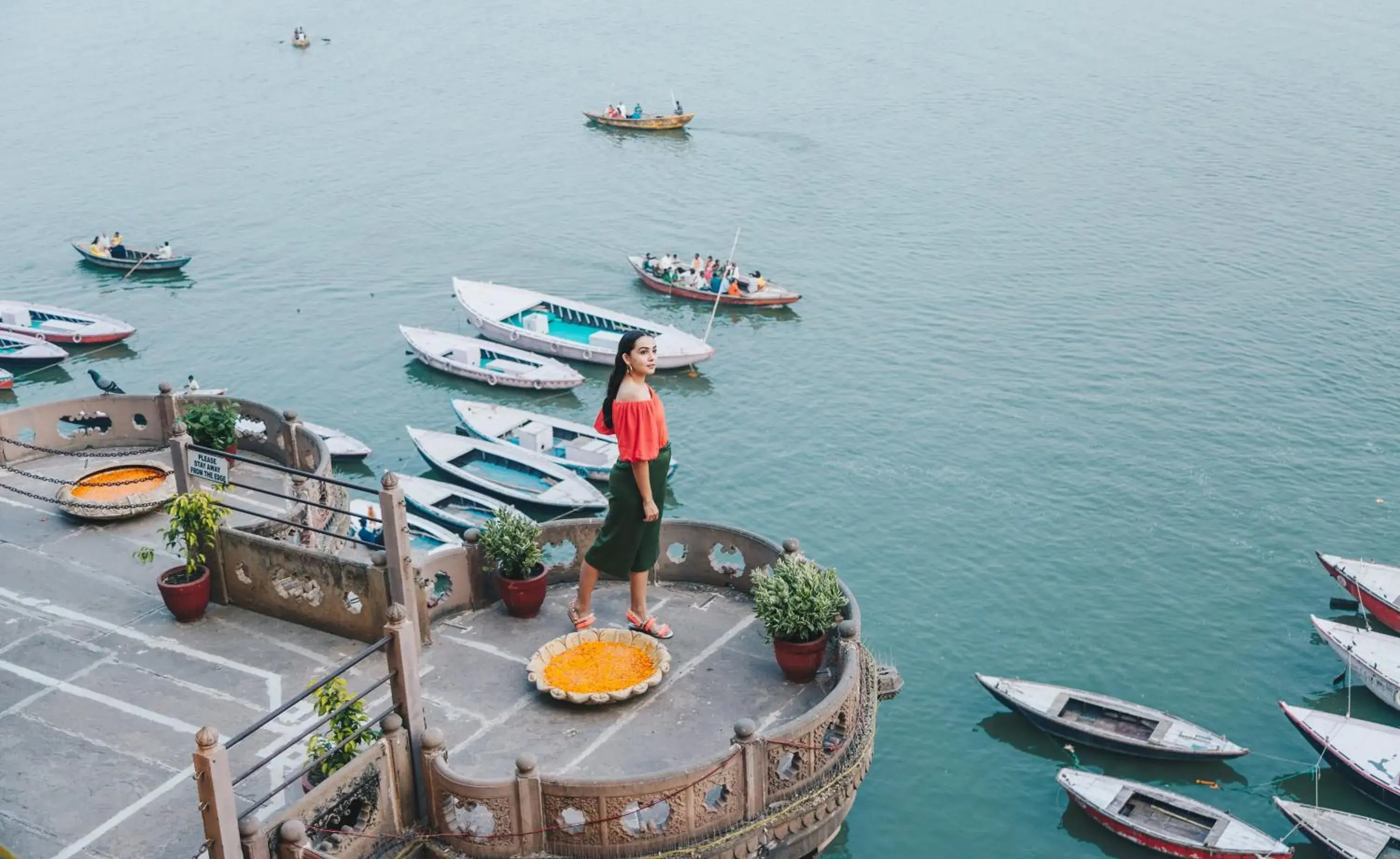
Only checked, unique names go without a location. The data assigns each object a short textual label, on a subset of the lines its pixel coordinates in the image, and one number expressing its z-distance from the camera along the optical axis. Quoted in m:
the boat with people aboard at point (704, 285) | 55.94
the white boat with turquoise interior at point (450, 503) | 38.91
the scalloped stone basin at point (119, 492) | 21.20
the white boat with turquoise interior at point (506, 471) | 39.75
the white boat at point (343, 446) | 42.78
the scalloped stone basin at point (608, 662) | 16.30
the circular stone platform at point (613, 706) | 15.68
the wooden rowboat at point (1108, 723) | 28.55
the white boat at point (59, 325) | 52.97
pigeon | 39.16
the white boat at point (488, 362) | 48.84
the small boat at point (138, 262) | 61.34
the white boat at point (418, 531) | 36.19
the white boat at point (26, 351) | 50.97
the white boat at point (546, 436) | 41.81
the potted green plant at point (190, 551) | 18.03
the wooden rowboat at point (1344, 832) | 25.97
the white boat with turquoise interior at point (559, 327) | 50.34
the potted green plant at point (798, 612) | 16.48
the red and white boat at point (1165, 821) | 25.86
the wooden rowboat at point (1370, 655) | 31.27
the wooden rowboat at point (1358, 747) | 28.11
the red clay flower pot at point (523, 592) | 18.19
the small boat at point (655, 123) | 82.69
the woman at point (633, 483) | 16.45
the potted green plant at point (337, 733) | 14.12
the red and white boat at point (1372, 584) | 33.84
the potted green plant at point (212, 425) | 23.28
